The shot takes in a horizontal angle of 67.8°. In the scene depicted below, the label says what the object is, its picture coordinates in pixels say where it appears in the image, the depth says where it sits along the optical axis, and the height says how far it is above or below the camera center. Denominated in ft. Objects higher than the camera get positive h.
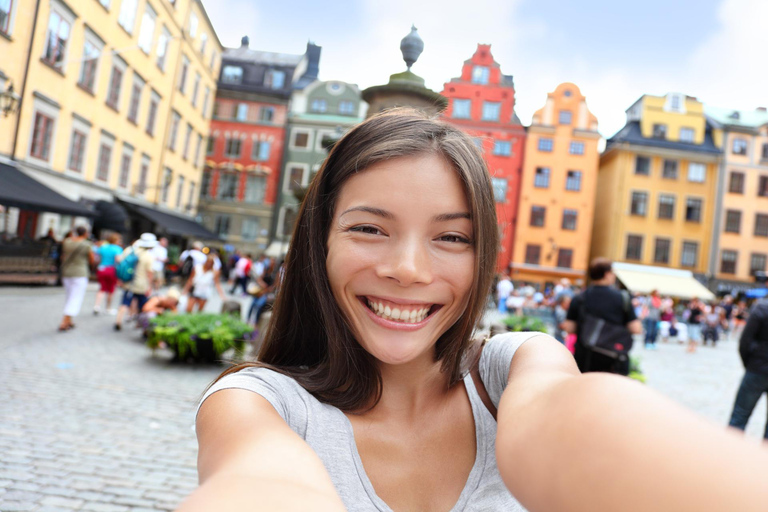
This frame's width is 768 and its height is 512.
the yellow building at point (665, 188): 105.40 +22.33
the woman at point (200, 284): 36.24 -2.10
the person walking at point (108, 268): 34.12 -1.80
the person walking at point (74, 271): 29.19 -1.85
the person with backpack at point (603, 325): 17.01 -0.68
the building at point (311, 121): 121.90 +30.46
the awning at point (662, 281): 99.60 +4.95
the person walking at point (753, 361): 15.94 -1.12
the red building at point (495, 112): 86.89 +27.73
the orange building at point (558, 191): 104.27 +19.13
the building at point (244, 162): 122.31 +20.11
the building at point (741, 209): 106.22 +20.57
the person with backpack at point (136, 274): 32.86 -1.80
